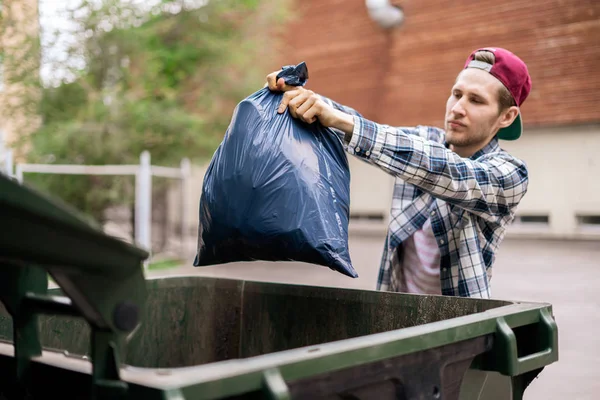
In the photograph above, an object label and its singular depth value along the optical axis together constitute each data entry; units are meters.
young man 2.17
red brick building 15.98
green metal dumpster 1.05
